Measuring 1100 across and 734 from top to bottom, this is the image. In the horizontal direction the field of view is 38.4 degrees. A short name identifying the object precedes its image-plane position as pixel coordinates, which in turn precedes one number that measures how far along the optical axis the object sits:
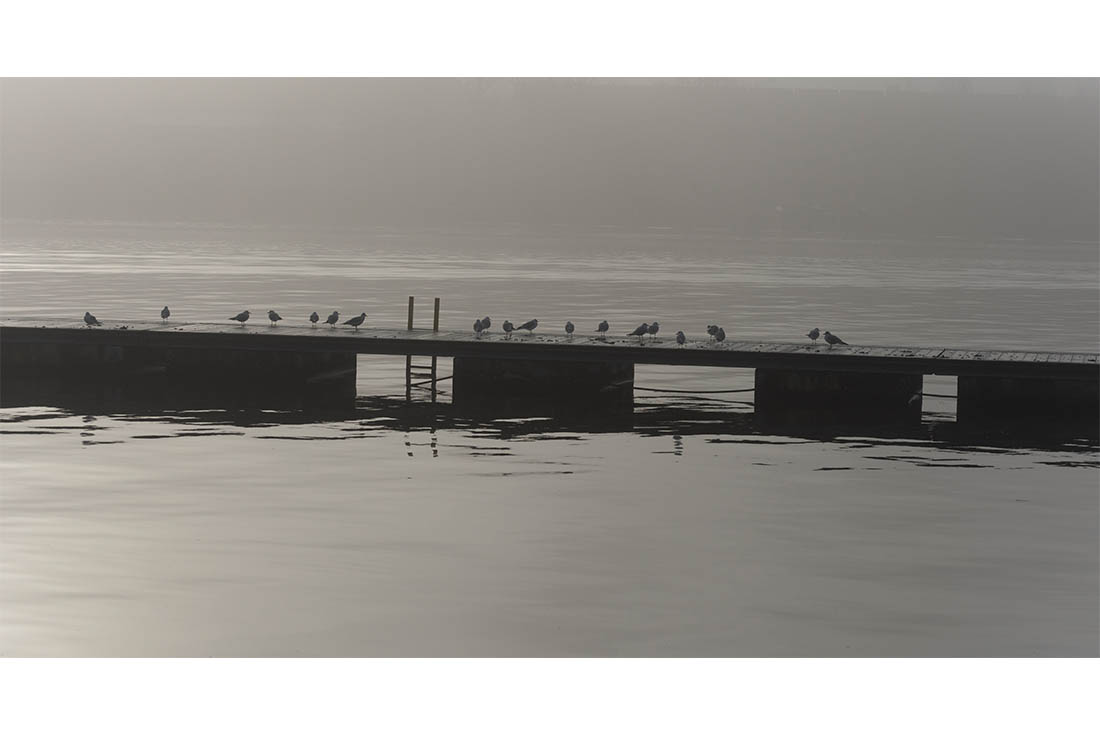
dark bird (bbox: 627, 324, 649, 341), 39.78
